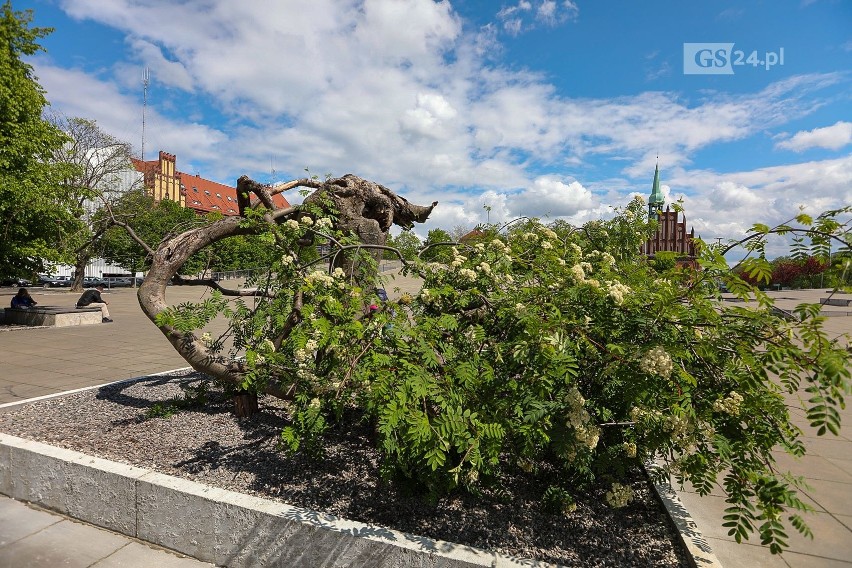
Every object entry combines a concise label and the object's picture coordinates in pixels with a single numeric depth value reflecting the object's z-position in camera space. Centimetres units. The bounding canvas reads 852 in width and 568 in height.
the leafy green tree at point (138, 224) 2975
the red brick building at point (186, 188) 5894
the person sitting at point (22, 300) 1409
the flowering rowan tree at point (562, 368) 216
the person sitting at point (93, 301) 1521
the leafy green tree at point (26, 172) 1097
